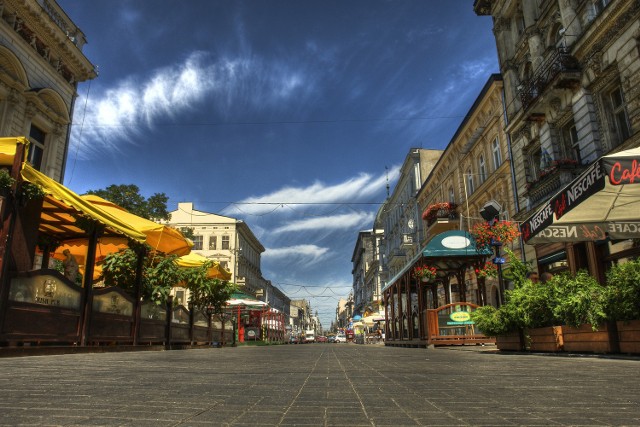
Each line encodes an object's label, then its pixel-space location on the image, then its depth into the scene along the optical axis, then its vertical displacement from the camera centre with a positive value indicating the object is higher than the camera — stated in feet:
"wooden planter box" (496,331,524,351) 32.01 -1.37
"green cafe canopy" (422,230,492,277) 49.70 +7.93
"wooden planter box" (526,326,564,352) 27.99 -1.06
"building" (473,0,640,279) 40.09 +23.91
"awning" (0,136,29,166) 24.04 +9.37
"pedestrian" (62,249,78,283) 33.42 +4.40
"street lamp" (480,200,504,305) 37.14 +9.13
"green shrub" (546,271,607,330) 23.67 +1.13
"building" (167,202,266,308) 195.00 +38.81
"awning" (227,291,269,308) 83.00 +4.15
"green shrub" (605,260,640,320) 21.25 +1.37
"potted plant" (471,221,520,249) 37.24 +7.26
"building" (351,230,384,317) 235.61 +33.47
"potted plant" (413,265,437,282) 50.57 +5.62
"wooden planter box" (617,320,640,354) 21.72 -0.72
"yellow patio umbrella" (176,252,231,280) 49.82 +6.67
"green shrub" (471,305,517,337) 31.76 +0.13
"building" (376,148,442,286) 133.15 +38.84
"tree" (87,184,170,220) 98.56 +27.79
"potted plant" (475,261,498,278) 38.68 +4.49
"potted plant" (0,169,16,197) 23.08 +7.40
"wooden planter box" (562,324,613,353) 23.90 -0.95
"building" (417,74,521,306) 70.59 +27.49
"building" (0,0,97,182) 54.29 +33.14
